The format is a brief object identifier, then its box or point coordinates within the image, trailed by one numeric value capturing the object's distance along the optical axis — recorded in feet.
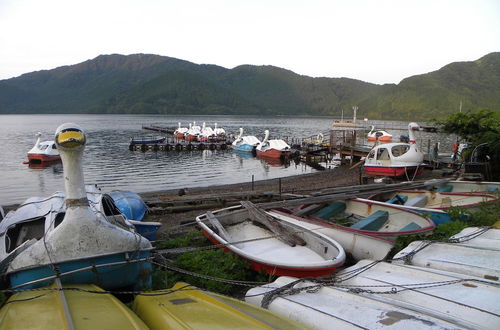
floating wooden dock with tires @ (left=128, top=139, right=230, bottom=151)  164.96
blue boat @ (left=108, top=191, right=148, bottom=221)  35.81
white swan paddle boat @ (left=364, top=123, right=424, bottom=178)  69.00
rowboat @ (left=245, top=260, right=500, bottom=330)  13.79
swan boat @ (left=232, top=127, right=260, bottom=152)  154.51
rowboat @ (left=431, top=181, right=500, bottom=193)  43.32
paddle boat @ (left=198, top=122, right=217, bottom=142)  186.80
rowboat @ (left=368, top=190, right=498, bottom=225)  39.33
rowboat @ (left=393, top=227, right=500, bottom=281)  20.02
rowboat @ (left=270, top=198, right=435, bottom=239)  28.88
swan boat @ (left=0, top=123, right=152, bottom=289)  17.83
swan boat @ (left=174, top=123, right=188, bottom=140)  217.36
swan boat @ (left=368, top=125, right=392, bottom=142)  153.18
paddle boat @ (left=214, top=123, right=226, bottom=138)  197.49
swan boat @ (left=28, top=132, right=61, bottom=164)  116.37
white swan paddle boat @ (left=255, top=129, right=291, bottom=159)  132.87
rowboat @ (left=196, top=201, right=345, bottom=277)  22.41
